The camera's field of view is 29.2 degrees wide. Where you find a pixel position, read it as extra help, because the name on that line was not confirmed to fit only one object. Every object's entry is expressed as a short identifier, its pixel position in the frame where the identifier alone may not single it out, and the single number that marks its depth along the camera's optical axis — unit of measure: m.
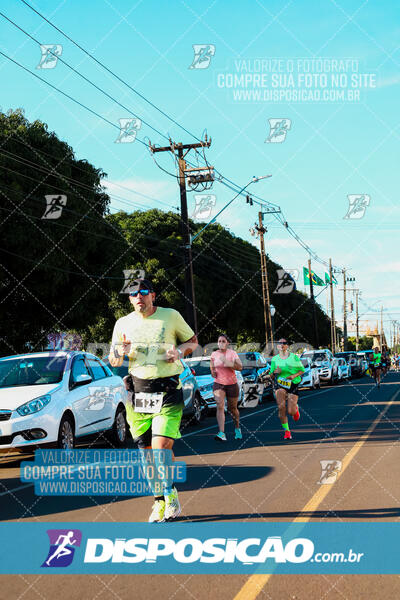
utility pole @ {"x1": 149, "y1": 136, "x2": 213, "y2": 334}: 25.25
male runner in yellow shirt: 6.85
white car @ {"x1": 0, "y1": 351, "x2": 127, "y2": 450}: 10.65
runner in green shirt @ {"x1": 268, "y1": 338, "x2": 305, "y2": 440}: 13.70
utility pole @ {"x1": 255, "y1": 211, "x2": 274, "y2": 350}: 41.88
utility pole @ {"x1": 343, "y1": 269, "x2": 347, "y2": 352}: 81.67
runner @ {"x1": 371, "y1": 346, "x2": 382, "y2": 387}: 33.03
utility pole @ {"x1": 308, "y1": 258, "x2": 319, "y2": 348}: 55.53
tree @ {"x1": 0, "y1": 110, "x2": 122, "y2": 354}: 22.36
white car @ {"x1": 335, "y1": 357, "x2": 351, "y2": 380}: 44.17
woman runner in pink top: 13.38
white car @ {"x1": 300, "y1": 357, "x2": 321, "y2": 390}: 35.36
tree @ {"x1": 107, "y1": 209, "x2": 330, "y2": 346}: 41.44
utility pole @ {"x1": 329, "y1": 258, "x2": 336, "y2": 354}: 71.34
